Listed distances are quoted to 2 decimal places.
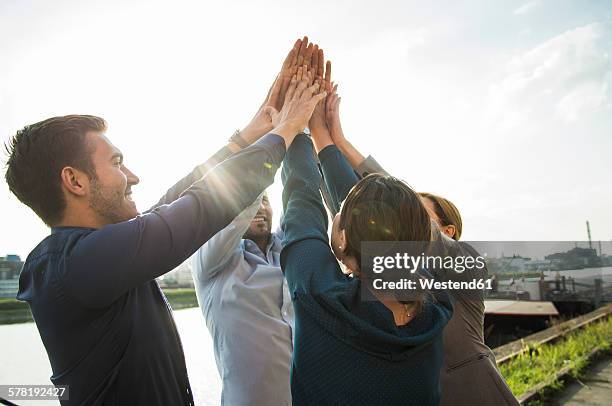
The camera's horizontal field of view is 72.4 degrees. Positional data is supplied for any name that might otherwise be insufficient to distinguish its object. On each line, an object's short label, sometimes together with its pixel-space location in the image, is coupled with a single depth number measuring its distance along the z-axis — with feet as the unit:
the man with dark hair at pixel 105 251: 3.61
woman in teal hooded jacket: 3.78
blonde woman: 5.44
